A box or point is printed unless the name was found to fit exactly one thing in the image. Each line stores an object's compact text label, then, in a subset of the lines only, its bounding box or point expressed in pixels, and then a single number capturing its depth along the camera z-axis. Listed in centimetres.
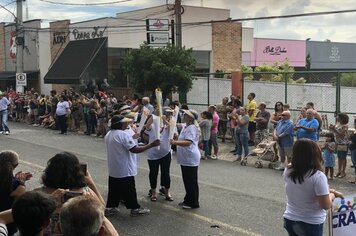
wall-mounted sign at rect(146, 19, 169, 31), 2347
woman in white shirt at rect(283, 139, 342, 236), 429
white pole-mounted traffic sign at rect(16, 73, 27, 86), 2630
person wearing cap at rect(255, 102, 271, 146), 1484
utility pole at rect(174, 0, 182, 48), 2188
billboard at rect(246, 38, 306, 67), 4785
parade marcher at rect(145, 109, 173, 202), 873
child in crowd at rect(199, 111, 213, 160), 1410
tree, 1984
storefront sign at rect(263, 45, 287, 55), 4928
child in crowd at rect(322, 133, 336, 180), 1089
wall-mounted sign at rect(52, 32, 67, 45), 3166
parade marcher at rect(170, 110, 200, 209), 811
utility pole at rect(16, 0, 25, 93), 2756
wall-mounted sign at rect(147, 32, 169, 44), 2298
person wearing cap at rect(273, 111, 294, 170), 1222
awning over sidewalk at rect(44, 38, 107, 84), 2719
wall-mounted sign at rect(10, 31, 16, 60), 3701
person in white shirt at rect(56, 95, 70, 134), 2048
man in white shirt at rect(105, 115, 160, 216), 734
